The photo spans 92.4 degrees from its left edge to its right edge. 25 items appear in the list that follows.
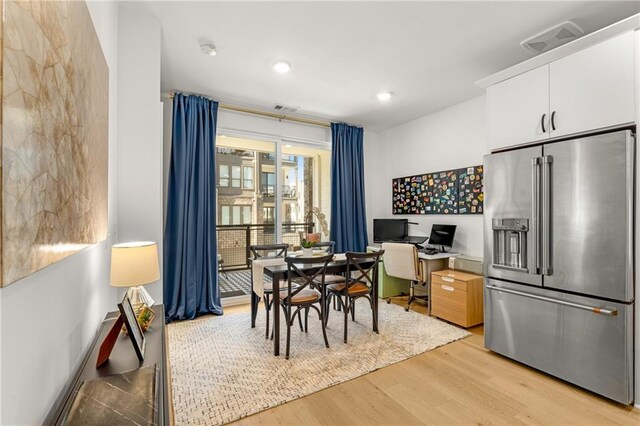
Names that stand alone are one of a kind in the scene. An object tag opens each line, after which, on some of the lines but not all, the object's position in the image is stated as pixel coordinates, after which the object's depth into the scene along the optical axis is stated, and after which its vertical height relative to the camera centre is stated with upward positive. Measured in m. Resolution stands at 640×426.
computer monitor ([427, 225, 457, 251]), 3.98 -0.31
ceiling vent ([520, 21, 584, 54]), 2.37 +1.44
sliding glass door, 4.30 +0.19
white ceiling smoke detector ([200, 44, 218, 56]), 2.70 +1.46
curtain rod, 4.06 +1.40
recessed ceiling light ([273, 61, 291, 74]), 3.02 +1.46
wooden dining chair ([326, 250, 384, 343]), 3.00 -0.74
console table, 0.99 -0.64
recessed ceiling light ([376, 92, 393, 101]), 3.80 +1.48
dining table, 2.62 -0.56
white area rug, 2.03 -1.23
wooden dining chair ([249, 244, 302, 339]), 3.07 -0.54
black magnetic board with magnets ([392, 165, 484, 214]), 3.84 +0.29
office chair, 3.67 -0.64
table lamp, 1.75 -0.32
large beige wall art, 0.67 +0.22
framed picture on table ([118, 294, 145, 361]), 1.29 -0.51
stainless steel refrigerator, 1.96 -0.33
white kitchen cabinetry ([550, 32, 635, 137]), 1.96 +0.87
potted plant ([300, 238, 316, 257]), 3.14 -0.35
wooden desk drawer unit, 3.23 -0.92
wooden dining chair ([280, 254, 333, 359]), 2.62 -0.71
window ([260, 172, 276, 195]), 4.52 +0.44
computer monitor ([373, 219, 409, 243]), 4.68 -0.27
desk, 3.67 -0.62
